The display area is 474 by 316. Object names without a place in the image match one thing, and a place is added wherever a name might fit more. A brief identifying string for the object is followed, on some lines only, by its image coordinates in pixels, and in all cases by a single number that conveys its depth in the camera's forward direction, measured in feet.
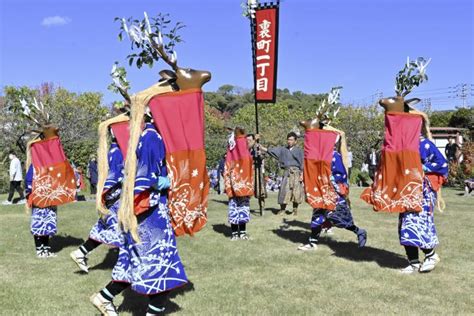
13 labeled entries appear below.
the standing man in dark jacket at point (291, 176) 36.06
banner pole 32.75
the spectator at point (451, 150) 52.37
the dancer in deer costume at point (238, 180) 26.66
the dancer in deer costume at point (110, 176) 16.22
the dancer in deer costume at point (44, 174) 22.30
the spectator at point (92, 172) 49.65
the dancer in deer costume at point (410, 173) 18.92
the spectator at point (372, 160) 53.57
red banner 32.78
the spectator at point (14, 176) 44.75
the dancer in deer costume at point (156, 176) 12.53
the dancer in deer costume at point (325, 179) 23.30
